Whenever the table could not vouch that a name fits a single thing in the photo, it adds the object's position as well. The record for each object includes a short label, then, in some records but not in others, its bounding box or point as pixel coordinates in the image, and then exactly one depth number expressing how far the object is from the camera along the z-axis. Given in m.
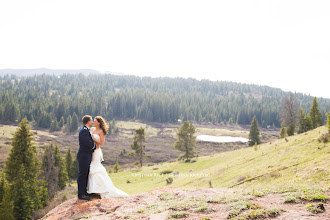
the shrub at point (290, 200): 7.94
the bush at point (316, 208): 6.82
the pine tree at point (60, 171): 50.16
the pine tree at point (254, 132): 65.44
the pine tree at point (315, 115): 52.56
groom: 10.40
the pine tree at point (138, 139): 58.50
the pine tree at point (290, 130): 51.75
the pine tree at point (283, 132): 58.68
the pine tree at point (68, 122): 126.99
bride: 10.71
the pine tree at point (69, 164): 62.65
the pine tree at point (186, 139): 58.28
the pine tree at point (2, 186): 32.12
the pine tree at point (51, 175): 40.31
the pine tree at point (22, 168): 28.52
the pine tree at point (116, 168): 62.15
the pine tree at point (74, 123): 124.81
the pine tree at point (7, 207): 25.41
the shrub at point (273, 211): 6.91
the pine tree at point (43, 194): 35.39
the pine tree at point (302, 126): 50.49
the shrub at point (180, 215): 7.70
